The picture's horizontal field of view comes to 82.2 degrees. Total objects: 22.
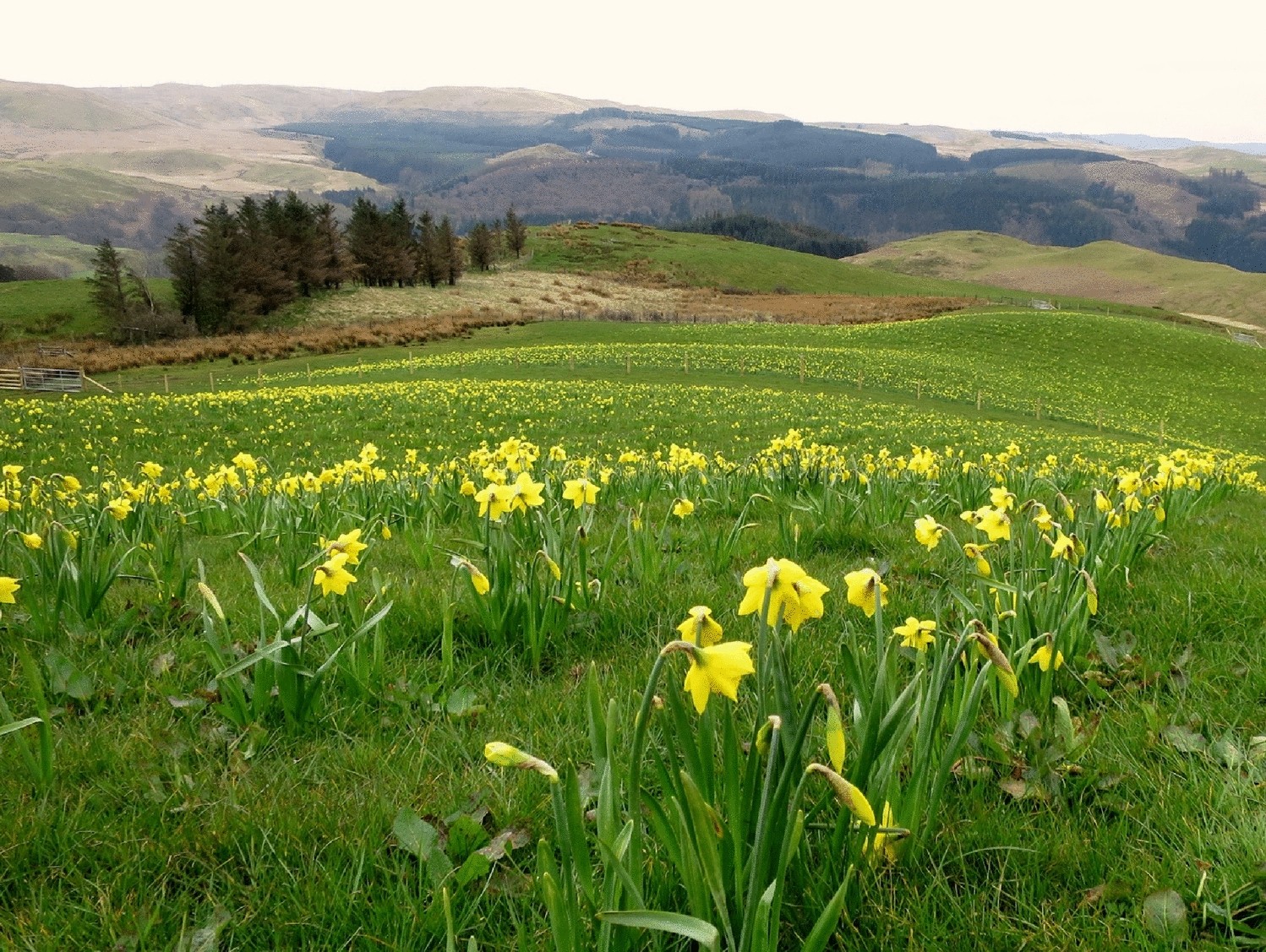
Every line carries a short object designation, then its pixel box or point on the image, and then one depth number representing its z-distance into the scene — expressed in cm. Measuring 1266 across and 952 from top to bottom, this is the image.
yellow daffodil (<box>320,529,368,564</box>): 258
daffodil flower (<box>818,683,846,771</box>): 148
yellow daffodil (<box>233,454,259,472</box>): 543
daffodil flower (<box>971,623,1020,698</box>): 153
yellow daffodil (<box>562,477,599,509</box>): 336
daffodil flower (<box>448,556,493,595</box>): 255
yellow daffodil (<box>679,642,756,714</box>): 127
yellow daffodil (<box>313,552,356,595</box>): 247
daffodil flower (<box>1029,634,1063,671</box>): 233
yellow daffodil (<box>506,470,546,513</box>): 305
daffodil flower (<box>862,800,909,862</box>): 172
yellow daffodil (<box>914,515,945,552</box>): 277
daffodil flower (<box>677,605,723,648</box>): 146
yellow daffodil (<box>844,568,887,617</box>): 184
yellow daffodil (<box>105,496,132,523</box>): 403
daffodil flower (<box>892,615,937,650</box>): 219
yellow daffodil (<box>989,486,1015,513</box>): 339
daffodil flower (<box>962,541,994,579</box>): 270
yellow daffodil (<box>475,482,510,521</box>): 299
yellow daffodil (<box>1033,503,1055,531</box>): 283
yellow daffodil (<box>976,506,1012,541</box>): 301
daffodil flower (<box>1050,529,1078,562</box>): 276
